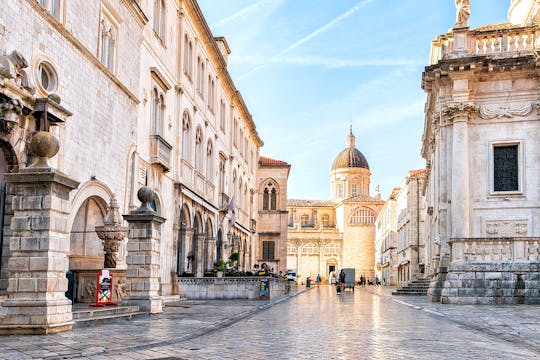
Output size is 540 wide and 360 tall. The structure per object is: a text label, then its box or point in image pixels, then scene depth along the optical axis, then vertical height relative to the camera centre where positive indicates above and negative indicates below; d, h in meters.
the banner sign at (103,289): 14.84 -1.09
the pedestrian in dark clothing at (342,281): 43.92 -2.41
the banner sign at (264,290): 26.86 -1.89
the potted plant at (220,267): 29.54 -1.12
